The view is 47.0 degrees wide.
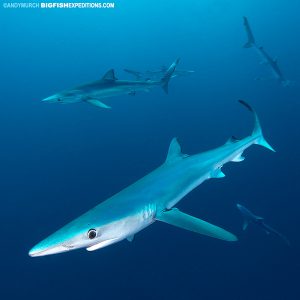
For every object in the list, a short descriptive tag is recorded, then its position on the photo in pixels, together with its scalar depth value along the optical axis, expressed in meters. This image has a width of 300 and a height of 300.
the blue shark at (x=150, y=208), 2.90
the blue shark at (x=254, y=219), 7.58
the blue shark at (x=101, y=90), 7.87
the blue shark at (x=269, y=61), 11.96
